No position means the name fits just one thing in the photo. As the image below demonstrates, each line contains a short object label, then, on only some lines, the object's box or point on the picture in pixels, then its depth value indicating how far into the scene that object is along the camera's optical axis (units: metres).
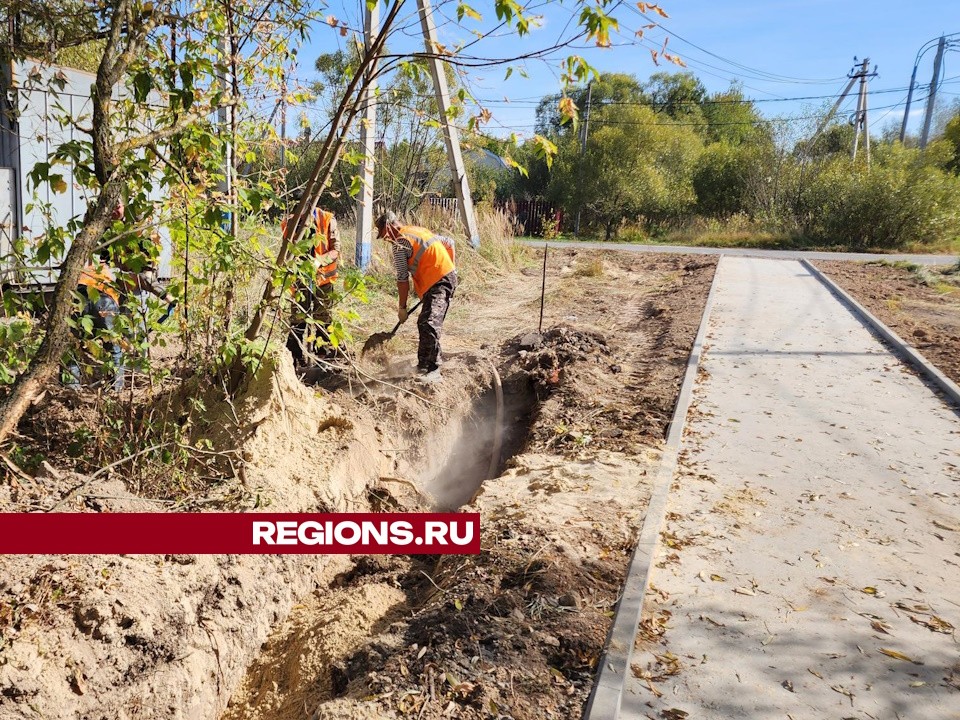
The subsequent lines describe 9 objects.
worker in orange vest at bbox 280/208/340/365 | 3.98
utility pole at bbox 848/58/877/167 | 35.25
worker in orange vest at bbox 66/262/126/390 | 3.08
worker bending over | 7.02
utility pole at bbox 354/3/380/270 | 3.96
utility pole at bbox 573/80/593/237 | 35.22
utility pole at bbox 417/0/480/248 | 12.01
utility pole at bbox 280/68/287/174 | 4.32
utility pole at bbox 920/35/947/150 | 37.28
